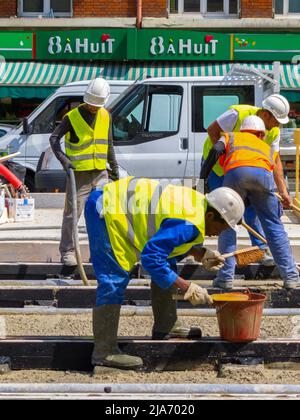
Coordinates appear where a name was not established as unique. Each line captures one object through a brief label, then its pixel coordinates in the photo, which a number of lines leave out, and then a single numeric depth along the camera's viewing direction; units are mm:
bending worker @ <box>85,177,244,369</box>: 7203
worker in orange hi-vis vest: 9883
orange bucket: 8039
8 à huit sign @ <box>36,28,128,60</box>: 25484
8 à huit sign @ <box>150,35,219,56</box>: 25312
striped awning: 24766
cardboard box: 14562
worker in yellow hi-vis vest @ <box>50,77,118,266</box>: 11203
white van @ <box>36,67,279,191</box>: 16438
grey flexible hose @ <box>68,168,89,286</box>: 10328
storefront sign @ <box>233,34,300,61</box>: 25391
